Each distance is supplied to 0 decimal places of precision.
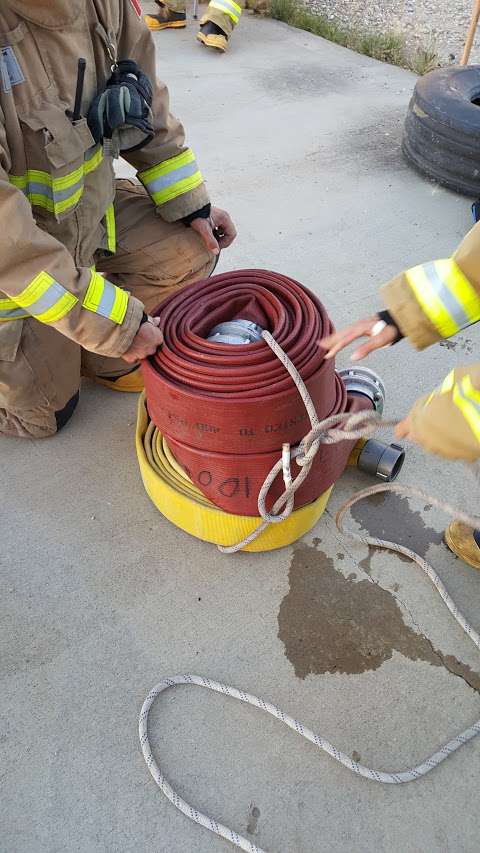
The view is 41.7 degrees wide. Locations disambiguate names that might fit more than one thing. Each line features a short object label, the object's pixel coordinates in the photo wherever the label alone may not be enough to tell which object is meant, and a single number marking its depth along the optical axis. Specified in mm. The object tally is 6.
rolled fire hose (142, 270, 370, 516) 1682
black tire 3598
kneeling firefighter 1787
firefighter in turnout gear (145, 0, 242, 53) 5559
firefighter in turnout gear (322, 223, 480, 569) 1326
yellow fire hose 1979
